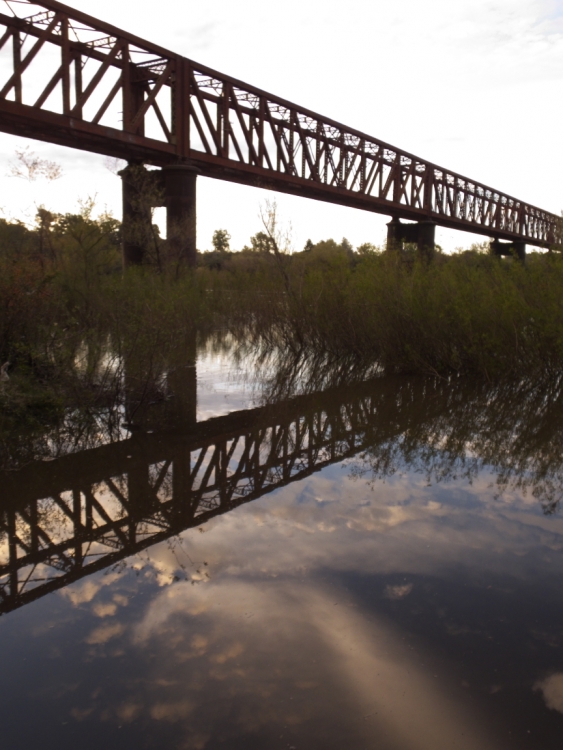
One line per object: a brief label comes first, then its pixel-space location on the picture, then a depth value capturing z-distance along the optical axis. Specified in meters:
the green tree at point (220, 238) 82.45
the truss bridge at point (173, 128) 19.14
